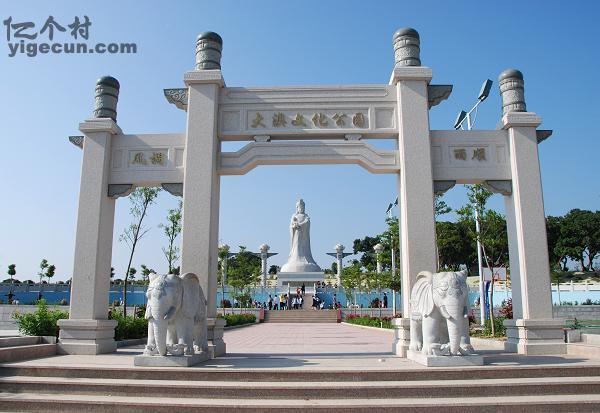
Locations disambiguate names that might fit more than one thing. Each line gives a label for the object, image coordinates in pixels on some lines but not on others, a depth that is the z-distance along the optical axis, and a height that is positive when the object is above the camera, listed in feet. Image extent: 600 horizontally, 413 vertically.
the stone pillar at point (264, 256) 150.59 +11.34
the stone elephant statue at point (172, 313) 22.77 -1.00
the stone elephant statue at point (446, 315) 22.39 -1.12
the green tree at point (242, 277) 111.65 +3.62
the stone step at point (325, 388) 19.51 -3.90
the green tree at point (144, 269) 101.60 +5.06
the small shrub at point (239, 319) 76.25 -4.59
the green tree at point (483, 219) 46.85 +7.00
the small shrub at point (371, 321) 68.77 -4.62
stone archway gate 29.22 +8.36
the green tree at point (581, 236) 180.14 +20.24
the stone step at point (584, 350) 26.02 -3.24
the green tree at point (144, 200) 56.59 +10.76
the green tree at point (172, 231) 63.00 +7.97
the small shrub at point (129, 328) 36.52 -2.72
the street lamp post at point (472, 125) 50.61 +21.37
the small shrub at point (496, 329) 42.55 -3.41
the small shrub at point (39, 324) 32.19 -2.05
